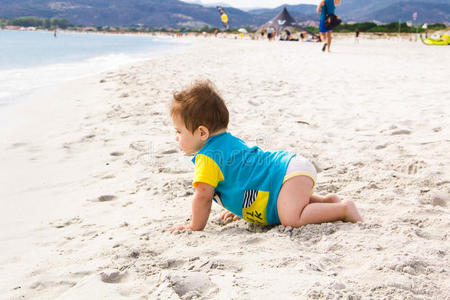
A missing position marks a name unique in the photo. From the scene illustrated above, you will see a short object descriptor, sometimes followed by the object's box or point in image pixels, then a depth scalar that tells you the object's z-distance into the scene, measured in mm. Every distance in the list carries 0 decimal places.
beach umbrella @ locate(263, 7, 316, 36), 35719
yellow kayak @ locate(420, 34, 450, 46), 17766
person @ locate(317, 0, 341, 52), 11438
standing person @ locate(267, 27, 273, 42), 33106
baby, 1958
